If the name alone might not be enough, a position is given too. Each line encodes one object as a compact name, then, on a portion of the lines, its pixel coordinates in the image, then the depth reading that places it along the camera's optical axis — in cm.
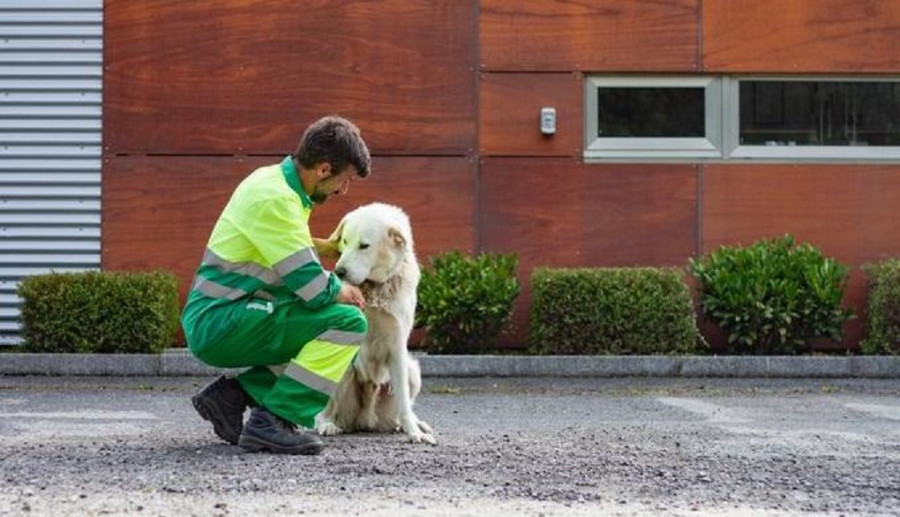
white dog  738
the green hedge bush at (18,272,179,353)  1288
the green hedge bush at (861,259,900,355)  1350
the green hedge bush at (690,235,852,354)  1349
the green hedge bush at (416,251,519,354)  1329
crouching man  666
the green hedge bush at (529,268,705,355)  1312
